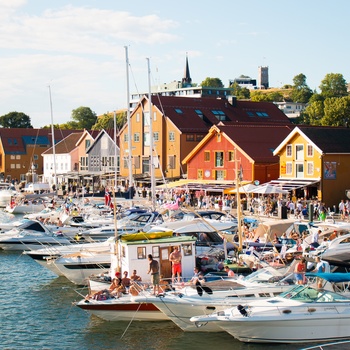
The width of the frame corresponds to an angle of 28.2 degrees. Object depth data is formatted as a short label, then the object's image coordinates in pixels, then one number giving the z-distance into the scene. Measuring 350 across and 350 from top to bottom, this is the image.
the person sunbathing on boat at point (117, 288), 26.88
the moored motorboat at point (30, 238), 44.03
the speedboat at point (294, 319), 23.33
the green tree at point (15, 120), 157.00
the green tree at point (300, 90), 186.88
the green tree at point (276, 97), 190.35
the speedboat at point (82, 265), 33.41
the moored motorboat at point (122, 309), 26.50
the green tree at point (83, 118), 171.00
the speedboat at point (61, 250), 35.45
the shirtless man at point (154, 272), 26.79
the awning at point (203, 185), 65.88
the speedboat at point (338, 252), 28.91
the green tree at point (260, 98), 143.52
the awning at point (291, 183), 56.97
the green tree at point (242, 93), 189.38
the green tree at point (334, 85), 152.12
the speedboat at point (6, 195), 84.00
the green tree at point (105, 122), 141.84
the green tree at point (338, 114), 97.44
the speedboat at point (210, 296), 25.19
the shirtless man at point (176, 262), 28.45
